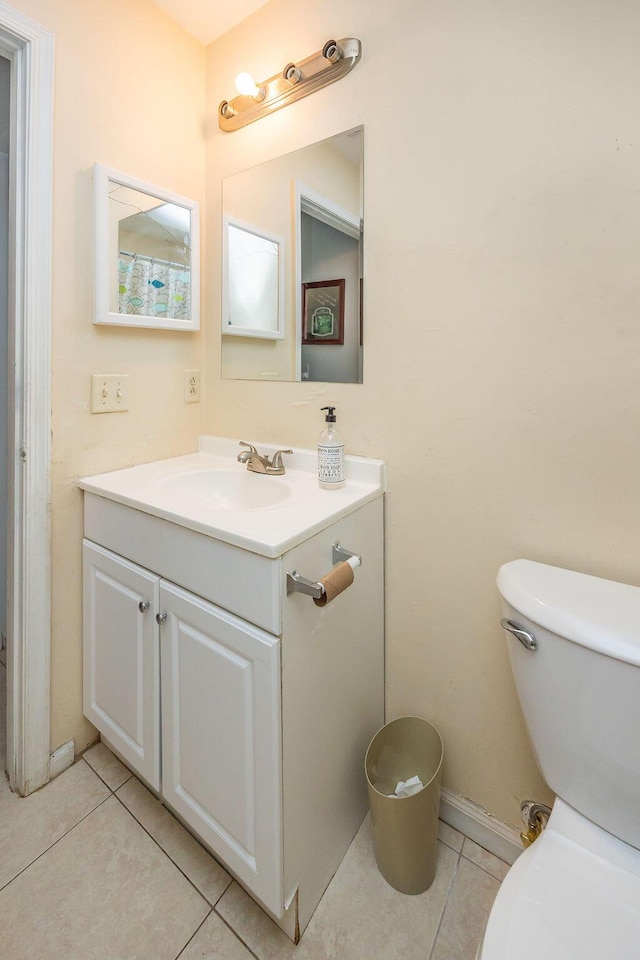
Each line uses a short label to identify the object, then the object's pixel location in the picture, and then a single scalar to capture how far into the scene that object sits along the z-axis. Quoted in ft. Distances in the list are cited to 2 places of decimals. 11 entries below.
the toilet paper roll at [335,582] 2.60
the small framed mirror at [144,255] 4.04
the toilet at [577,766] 1.97
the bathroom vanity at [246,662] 2.81
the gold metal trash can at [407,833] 3.20
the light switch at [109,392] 4.22
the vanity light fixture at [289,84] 3.73
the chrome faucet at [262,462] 4.33
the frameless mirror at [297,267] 3.92
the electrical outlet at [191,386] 5.11
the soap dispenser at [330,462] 3.74
